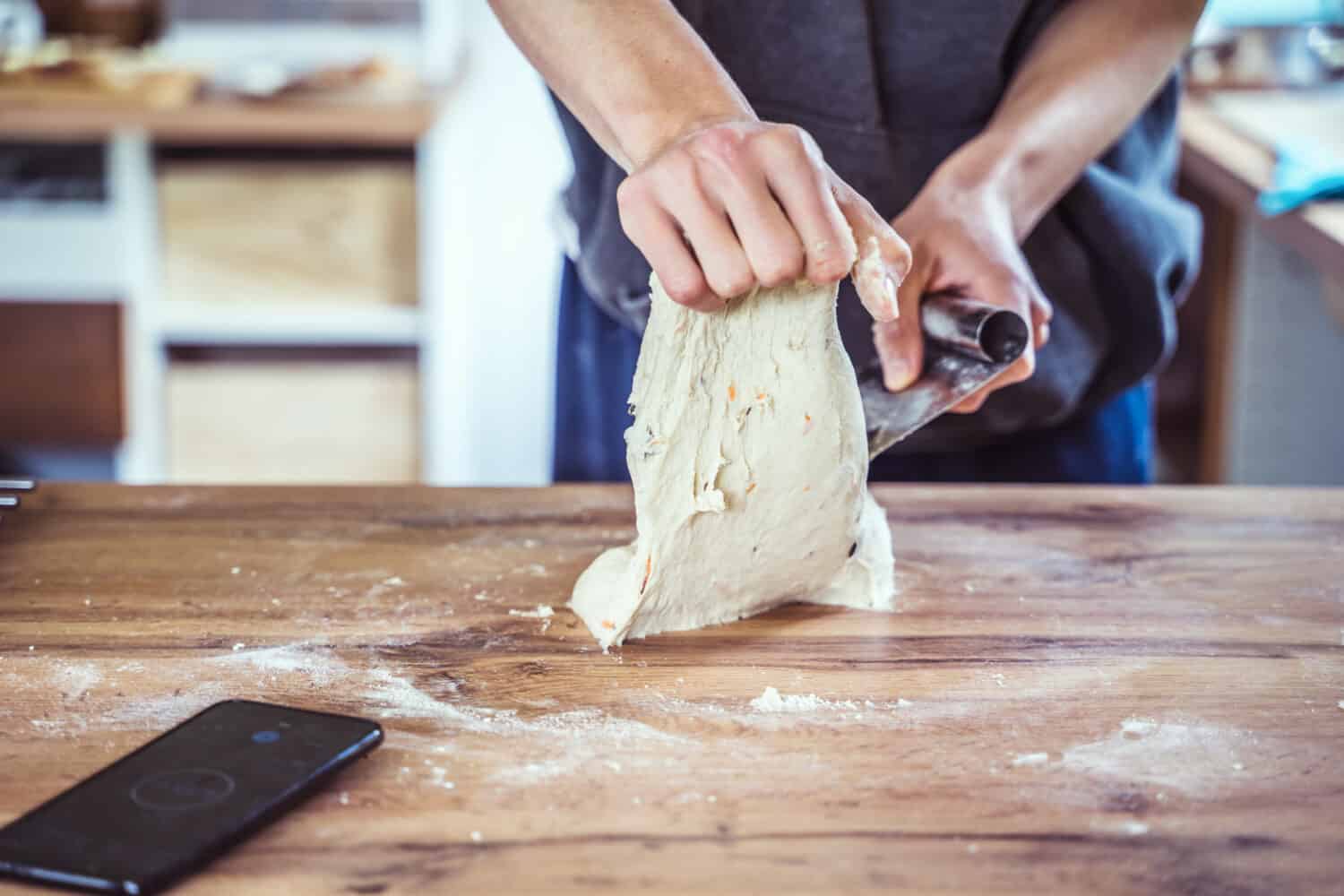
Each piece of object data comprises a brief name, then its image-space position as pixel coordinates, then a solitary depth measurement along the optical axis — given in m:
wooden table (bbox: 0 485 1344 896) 0.55
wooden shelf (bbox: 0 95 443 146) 2.06
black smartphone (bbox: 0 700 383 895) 0.52
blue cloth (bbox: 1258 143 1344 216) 1.49
